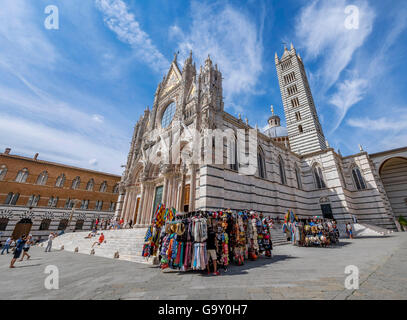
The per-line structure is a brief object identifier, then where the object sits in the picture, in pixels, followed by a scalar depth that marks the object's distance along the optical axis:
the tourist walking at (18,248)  7.07
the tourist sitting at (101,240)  11.52
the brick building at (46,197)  20.20
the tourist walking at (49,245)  12.64
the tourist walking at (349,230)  14.54
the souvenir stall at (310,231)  10.13
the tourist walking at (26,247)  9.05
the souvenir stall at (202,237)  5.11
